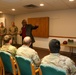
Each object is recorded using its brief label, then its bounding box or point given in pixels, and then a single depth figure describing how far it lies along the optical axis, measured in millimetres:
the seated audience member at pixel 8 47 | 2891
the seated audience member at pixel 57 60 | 1740
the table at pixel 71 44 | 5618
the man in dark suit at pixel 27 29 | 4937
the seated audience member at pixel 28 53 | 2414
